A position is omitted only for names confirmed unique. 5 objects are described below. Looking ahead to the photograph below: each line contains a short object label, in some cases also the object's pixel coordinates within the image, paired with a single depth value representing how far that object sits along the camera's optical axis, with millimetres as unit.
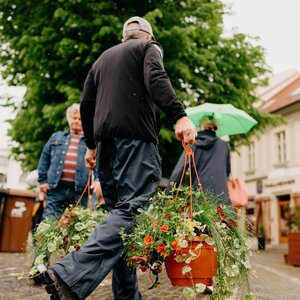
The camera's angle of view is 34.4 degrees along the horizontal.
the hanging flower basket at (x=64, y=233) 3453
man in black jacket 2846
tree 11016
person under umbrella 5004
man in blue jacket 4906
